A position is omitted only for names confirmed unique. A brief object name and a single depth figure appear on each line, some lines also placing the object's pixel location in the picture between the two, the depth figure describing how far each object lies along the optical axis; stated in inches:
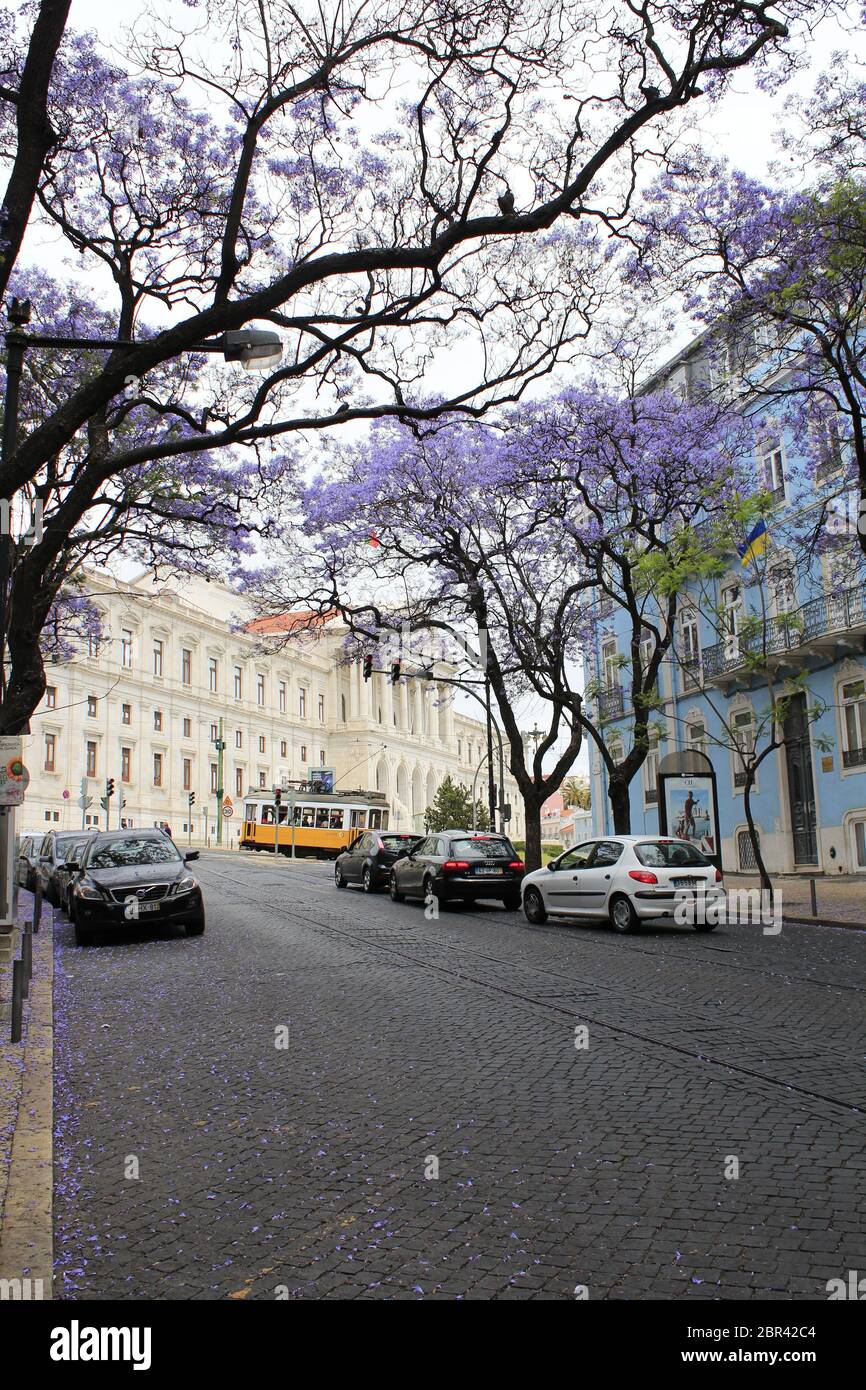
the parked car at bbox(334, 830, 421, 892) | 1034.1
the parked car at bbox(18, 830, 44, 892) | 1226.1
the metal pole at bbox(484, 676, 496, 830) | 1386.6
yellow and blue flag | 760.3
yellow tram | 2210.9
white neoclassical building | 2460.6
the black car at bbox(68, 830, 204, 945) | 582.9
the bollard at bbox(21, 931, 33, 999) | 379.6
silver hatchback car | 621.3
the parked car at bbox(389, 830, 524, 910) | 815.1
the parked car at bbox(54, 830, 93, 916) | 699.2
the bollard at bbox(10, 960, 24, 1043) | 311.7
